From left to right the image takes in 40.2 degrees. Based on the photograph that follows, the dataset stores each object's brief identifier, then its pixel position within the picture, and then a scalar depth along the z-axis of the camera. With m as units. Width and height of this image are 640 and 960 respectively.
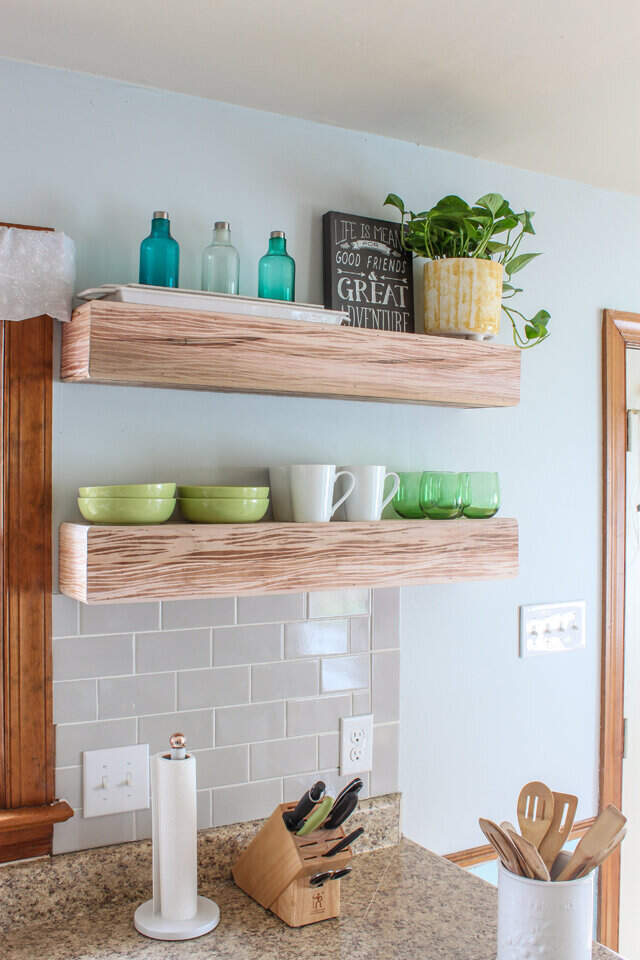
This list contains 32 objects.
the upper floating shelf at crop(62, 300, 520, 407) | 1.37
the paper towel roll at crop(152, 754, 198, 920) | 1.41
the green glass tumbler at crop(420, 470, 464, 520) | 1.68
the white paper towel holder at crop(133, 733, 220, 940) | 1.38
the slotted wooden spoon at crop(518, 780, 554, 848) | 1.36
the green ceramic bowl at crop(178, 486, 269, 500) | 1.46
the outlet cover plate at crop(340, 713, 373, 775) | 1.75
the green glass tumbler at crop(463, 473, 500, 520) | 1.71
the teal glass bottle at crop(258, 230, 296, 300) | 1.61
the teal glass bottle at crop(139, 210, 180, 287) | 1.50
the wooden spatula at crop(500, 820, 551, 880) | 1.23
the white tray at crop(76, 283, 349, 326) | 1.41
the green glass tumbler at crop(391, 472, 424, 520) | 1.71
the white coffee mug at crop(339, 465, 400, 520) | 1.62
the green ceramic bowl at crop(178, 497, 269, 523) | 1.45
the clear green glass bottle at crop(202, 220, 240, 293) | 1.56
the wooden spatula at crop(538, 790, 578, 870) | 1.32
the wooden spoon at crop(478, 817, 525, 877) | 1.25
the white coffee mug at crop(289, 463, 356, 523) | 1.54
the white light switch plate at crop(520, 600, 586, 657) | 2.02
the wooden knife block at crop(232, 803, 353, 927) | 1.43
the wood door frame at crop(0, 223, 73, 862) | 1.46
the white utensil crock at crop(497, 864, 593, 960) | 1.21
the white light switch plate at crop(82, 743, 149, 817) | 1.52
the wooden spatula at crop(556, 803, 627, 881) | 1.23
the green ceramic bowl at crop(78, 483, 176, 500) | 1.38
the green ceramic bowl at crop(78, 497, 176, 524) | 1.38
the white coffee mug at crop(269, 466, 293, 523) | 1.58
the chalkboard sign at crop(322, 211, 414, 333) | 1.73
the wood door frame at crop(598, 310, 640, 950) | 2.15
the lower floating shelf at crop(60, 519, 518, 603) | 1.35
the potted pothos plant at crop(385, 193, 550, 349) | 1.70
